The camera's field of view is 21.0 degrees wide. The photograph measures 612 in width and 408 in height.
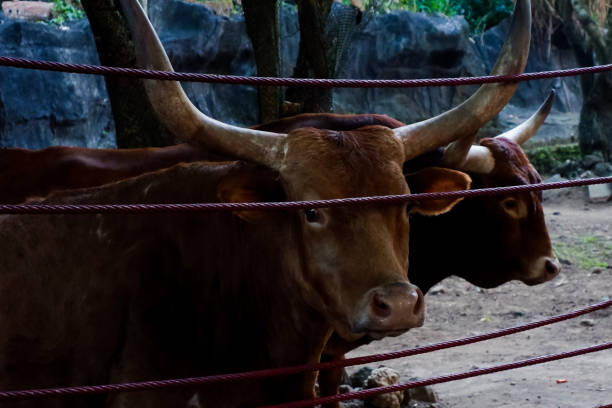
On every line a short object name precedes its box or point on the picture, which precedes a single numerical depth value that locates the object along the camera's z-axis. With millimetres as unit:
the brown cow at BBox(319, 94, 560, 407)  8863
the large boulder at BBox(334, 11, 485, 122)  29339
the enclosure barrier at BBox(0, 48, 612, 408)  4079
